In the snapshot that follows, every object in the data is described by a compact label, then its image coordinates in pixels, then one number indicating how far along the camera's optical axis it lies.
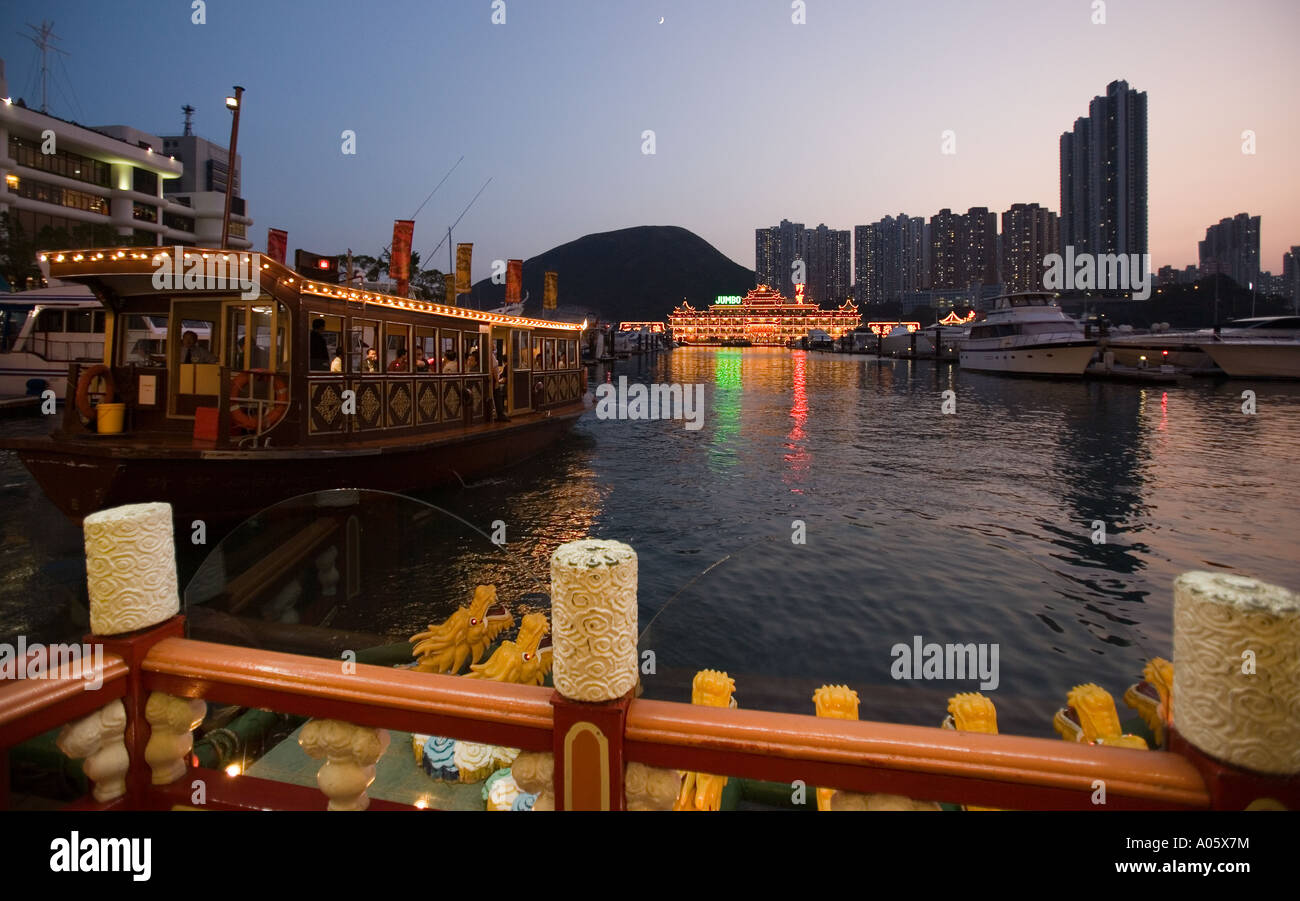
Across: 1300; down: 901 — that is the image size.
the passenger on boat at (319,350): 11.95
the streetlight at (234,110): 12.53
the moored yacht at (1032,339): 47.81
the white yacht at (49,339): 27.78
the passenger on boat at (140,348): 17.62
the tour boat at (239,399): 10.07
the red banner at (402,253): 18.20
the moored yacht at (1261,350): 43.59
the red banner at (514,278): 25.92
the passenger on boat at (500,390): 18.11
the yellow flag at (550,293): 27.98
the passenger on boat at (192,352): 11.83
